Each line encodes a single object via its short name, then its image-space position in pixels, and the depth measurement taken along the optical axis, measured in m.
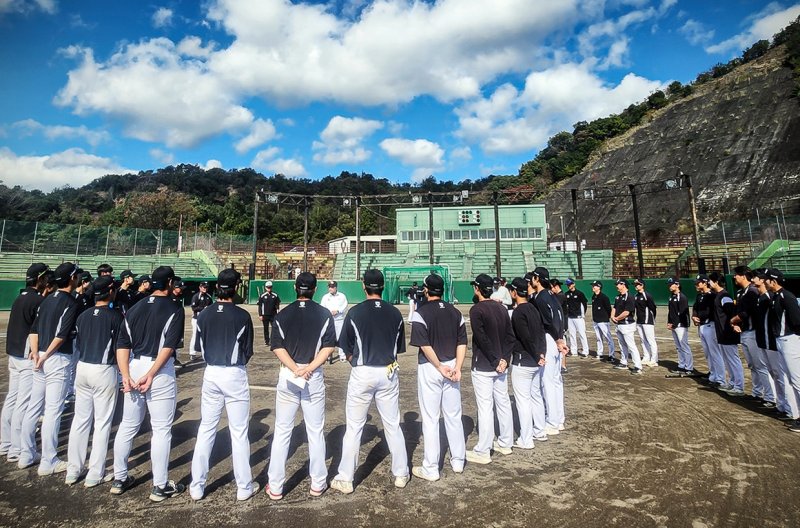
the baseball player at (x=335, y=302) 9.85
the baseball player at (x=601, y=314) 10.08
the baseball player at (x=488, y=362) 4.49
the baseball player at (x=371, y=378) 3.81
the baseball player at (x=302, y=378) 3.67
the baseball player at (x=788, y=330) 5.17
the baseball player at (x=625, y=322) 8.88
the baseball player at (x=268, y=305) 10.73
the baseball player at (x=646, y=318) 9.20
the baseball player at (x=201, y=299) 10.88
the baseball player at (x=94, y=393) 3.90
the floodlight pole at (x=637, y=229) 29.73
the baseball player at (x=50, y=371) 4.22
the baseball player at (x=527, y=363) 4.91
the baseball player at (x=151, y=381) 3.71
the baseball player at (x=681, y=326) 8.62
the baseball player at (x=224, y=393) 3.62
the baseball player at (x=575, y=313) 10.52
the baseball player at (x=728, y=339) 6.88
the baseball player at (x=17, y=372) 4.48
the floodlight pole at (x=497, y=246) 32.56
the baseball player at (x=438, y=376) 4.09
